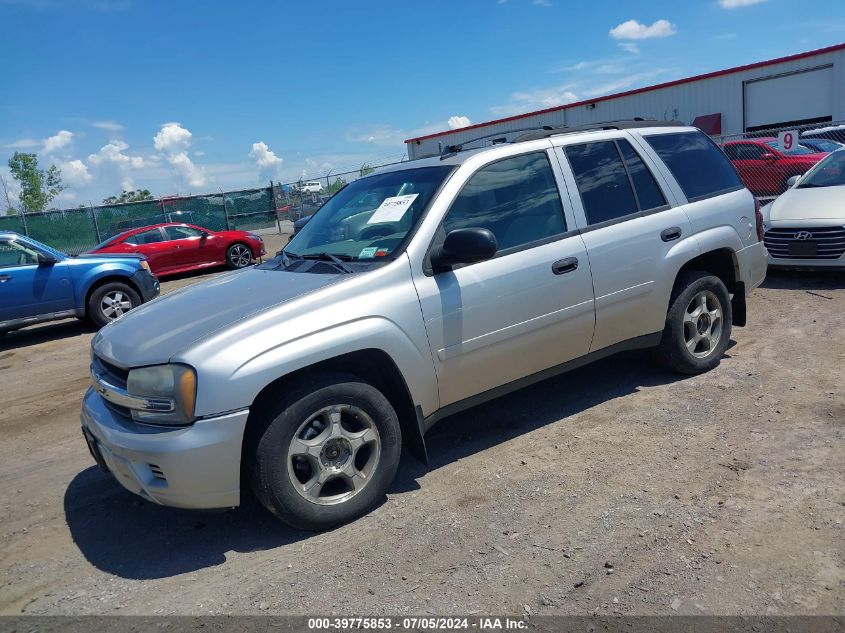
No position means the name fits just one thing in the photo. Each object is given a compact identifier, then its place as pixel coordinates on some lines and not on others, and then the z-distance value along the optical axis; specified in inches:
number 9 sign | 615.8
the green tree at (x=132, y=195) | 2428.6
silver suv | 123.5
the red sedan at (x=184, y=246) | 605.6
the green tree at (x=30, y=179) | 2241.6
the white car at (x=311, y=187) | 1143.8
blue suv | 370.0
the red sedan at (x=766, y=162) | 641.9
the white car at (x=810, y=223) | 305.6
